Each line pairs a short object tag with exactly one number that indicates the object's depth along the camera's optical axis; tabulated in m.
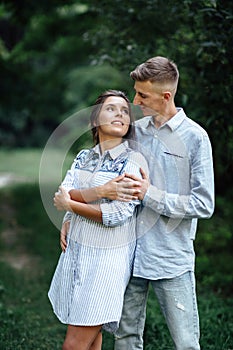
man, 3.10
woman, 3.08
